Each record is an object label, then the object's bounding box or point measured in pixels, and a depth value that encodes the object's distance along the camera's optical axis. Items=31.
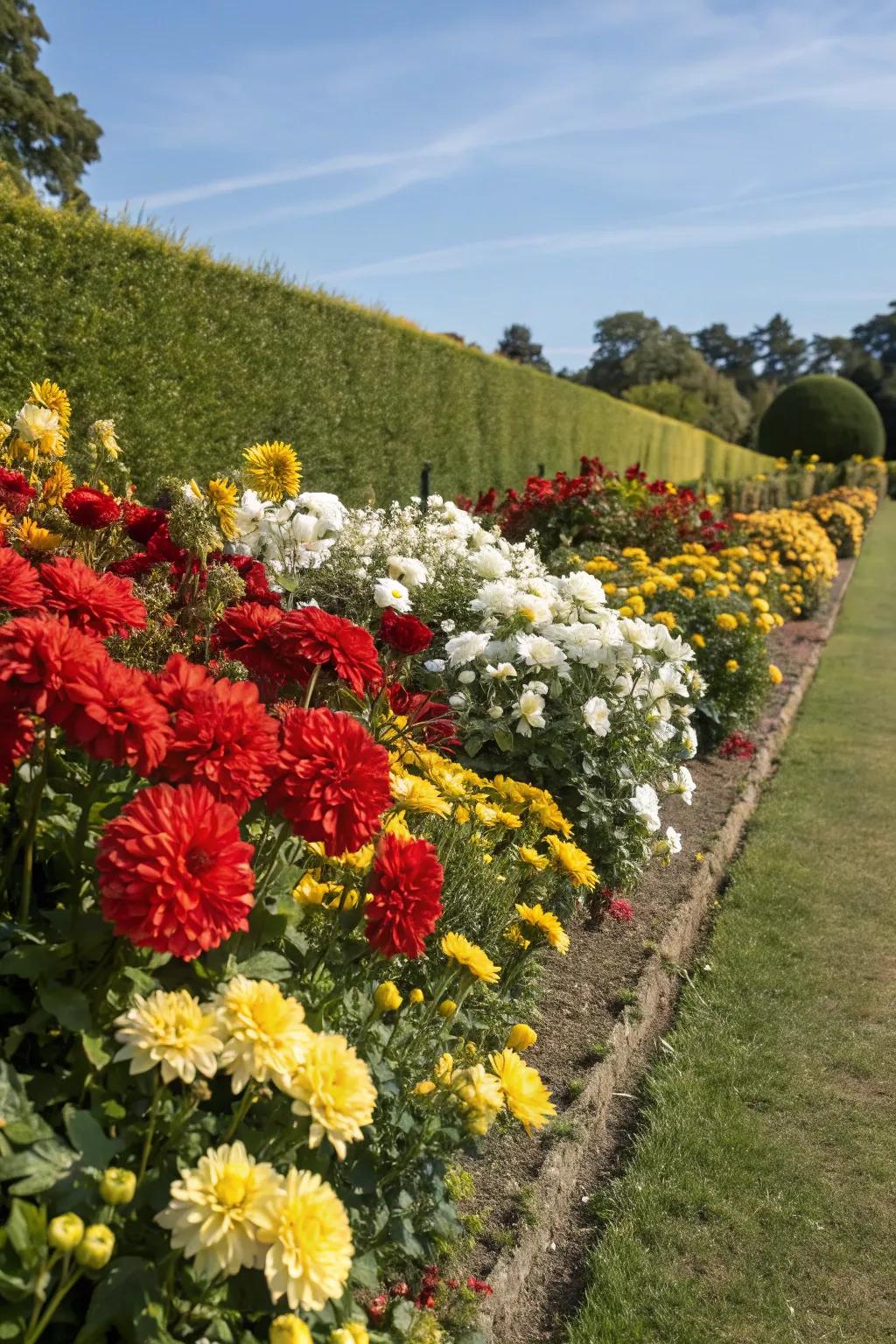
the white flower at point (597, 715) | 3.33
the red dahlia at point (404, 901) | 1.55
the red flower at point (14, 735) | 1.35
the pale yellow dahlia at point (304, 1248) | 1.09
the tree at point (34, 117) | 24.28
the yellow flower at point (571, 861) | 2.36
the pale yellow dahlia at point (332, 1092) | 1.18
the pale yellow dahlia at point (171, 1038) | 1.18
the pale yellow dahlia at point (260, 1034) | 1.18
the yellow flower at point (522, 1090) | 1.59
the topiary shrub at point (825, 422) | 34.09
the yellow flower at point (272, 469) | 2.96
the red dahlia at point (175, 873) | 1.17
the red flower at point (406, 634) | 2.28
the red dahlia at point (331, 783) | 1.42
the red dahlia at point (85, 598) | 1.54
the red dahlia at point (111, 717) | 1.27
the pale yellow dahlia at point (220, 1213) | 1.10
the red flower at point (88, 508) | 2.38
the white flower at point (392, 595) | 3.33
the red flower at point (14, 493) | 2.74
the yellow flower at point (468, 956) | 1.73
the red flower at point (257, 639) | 1.89
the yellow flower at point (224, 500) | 2.44
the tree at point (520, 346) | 67.62
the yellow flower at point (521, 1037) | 1.78
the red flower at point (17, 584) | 1.55
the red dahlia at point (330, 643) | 1.73
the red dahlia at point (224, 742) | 1.36
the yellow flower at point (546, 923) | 2.14
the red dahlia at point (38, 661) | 1.27
